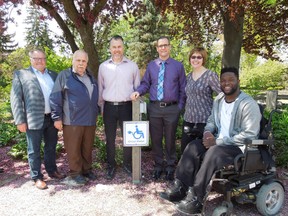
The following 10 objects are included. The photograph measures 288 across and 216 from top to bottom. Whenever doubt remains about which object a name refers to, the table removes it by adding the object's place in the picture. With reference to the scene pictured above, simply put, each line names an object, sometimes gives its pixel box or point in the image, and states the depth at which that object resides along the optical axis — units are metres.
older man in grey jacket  4.30
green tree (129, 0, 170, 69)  30.84
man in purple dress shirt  4.51
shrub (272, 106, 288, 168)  5.16
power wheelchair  3.39
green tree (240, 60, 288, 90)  25.58
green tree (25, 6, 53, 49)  40.34
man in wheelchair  3.40
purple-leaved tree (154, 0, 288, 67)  7.87
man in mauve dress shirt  4.57
